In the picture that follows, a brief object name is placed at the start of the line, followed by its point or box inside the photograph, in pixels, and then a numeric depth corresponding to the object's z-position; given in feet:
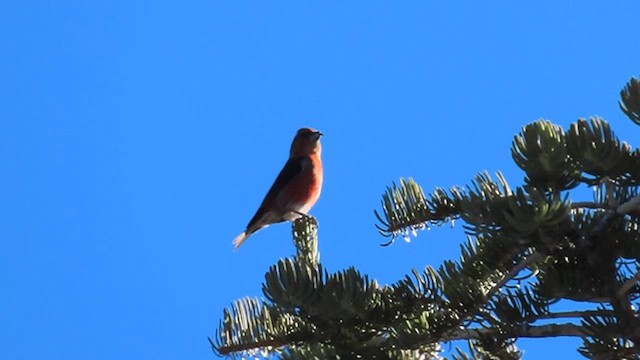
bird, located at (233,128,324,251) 46.65
